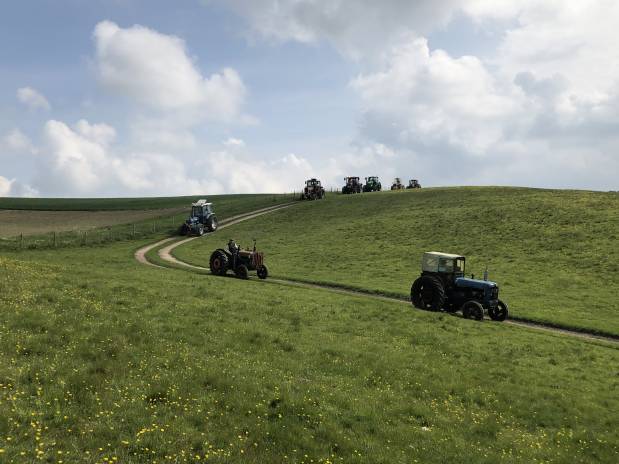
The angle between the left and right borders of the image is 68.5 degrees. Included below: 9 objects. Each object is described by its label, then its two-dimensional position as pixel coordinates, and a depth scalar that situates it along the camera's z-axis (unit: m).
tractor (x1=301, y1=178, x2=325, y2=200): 78.81
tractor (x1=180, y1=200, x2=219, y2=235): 55.94
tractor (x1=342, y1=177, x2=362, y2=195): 84.62
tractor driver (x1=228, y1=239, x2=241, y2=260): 33.56
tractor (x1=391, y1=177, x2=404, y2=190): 90.08
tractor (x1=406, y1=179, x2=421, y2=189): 94.00
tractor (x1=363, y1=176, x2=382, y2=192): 87.12
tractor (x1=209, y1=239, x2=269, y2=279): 33.31
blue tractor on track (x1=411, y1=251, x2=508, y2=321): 22.77
